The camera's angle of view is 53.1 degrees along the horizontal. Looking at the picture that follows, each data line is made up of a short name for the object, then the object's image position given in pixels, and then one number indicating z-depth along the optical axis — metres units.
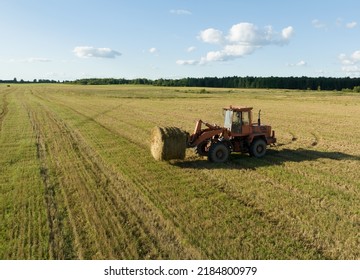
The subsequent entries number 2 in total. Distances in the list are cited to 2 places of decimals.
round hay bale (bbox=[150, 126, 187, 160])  12.23
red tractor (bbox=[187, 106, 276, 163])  12.85
